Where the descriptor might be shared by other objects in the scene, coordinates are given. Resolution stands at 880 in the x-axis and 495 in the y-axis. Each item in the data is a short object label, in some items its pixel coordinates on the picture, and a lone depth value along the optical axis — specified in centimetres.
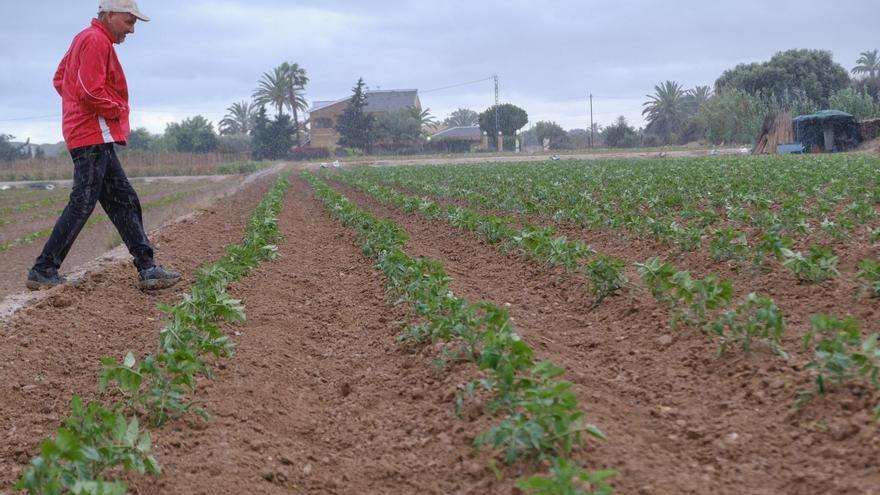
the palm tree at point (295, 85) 7956
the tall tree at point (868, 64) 8250
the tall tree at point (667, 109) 8075
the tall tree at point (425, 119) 7612
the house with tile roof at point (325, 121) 8356
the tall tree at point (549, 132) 8894
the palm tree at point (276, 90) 7900
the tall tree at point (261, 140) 6850
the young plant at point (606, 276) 554
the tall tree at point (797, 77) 6425
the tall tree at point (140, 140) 7869
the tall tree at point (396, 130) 7112
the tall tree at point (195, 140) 6969
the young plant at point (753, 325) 353
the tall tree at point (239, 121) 9725
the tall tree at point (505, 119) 8038
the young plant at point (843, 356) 298
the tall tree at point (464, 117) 12062
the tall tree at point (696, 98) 8560
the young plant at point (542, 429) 259
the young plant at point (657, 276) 464
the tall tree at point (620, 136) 7125
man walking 607
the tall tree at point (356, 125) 7012
